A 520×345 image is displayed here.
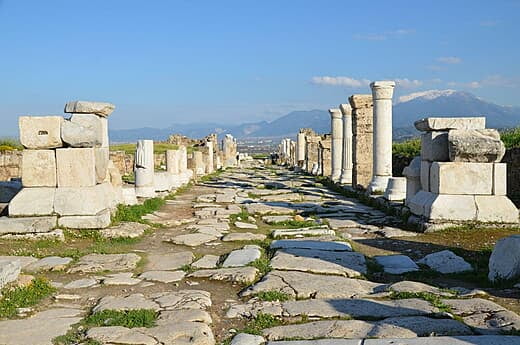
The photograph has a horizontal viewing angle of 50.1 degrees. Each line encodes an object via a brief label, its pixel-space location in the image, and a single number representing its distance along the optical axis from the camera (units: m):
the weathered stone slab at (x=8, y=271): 5.43
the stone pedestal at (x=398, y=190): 11.92
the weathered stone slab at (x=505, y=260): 5.46
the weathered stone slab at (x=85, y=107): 9.60
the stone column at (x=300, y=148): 33.78
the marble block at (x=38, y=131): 9.12
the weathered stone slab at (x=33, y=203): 8.91
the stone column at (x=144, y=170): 14.28
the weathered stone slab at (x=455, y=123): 9.62
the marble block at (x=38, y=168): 9.10
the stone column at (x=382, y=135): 13.70
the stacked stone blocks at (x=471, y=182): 8.82
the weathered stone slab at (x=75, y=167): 9.15
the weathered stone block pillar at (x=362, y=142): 15.97
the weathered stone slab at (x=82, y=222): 8.85
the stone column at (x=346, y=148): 18.58
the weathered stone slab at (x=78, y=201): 8.96
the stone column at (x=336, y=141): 20.80
